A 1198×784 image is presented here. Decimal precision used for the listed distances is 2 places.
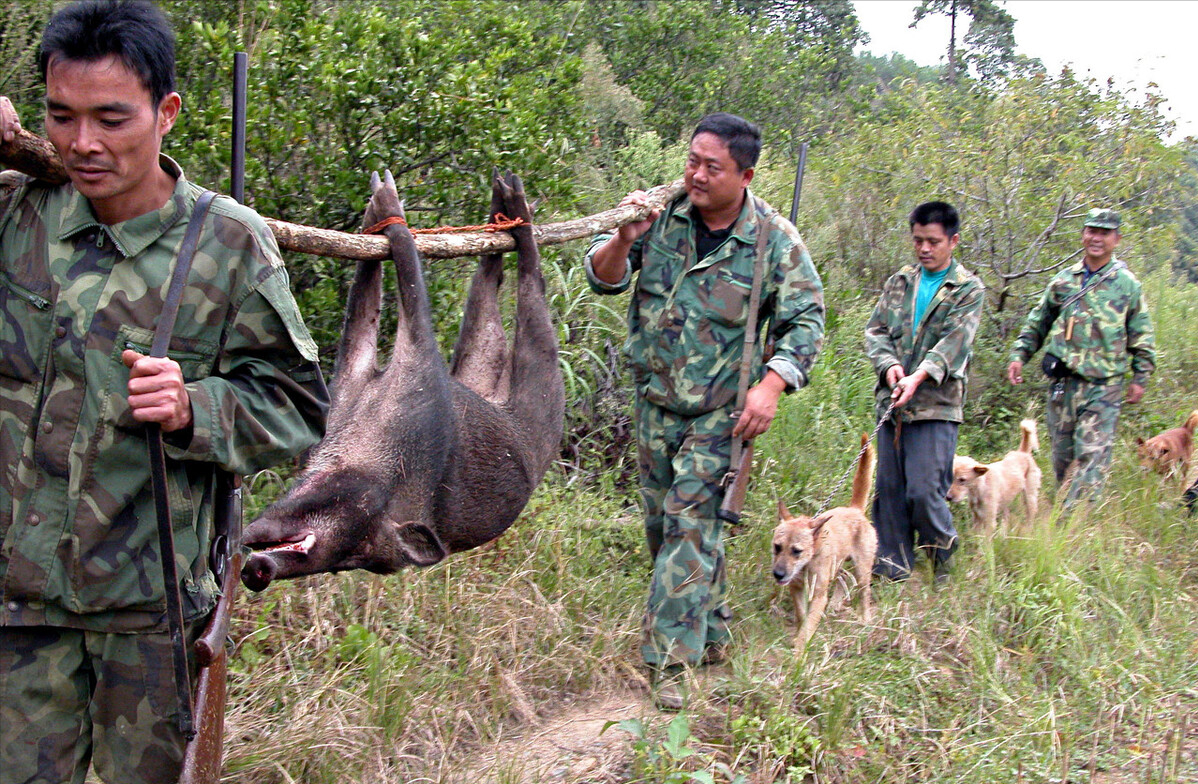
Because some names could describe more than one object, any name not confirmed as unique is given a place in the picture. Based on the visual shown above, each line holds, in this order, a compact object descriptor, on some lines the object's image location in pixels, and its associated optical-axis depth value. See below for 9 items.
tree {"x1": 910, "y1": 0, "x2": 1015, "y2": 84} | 20.91
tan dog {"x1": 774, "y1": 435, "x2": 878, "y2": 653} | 5.30
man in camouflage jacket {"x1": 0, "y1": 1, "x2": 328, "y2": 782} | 2.25
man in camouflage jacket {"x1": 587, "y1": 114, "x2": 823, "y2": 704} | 4.69
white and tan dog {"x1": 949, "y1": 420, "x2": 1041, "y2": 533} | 6.70
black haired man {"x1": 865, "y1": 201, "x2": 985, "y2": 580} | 6.23
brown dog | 7.84
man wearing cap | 7.37
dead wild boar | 3.73
